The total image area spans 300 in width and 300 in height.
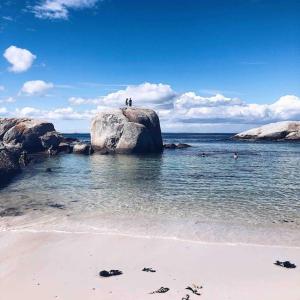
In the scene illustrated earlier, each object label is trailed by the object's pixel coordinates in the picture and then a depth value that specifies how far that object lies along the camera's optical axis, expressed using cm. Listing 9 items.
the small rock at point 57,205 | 2202
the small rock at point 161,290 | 1055
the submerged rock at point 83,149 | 5894
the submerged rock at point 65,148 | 6360
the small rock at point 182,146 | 7488
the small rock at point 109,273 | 1174
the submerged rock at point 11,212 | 2000
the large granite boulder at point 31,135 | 6319
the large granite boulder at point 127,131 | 5744
